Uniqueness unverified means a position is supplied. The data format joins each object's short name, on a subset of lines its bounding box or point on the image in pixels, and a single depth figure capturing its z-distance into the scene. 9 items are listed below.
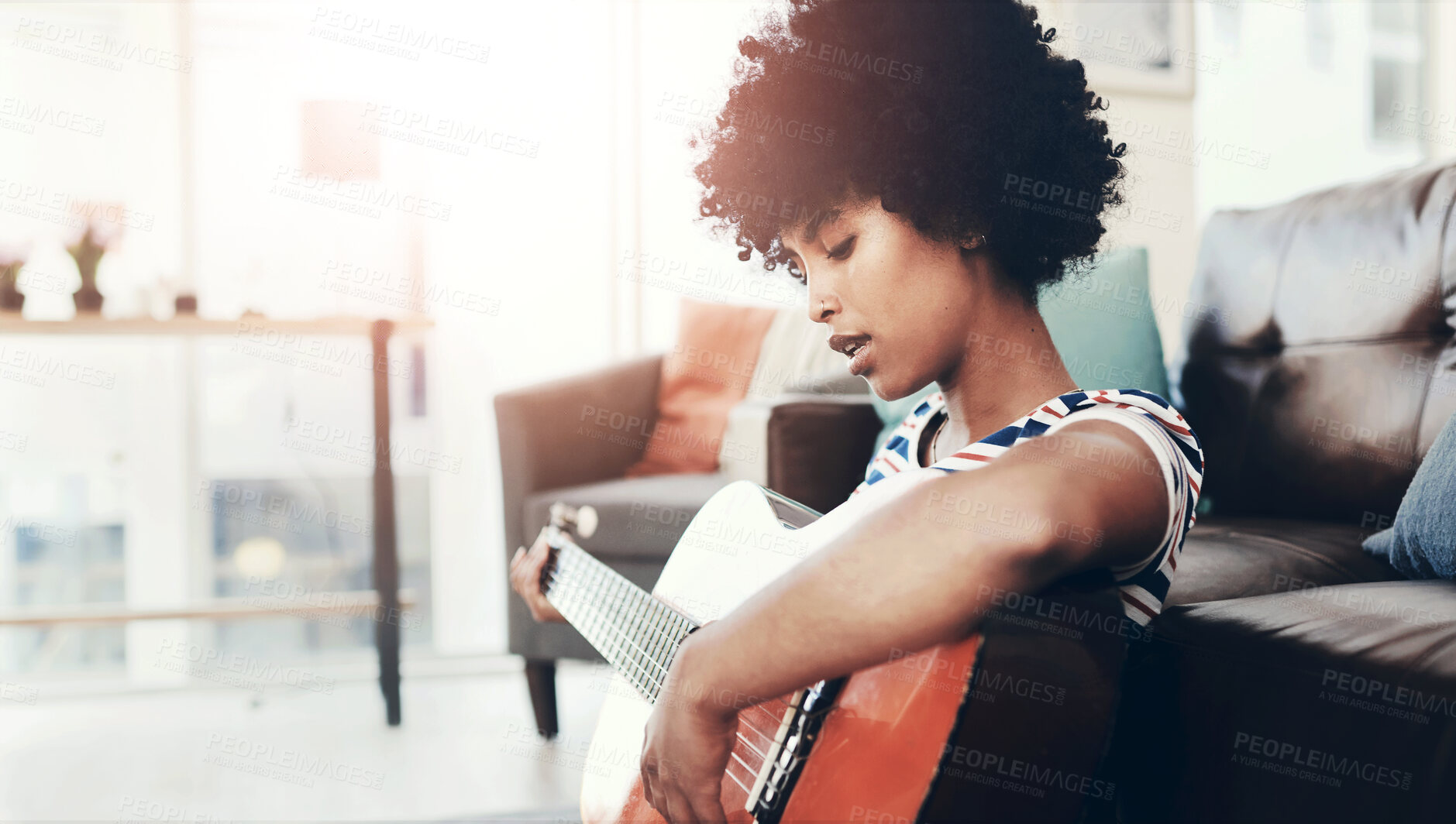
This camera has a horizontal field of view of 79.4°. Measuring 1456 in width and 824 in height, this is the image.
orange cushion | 1.99
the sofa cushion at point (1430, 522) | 0.86
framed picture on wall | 2.52
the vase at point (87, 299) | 1.88
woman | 0.53
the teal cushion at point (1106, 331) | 1.45
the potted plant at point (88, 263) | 1.88
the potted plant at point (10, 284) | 1.82
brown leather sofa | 0.61
